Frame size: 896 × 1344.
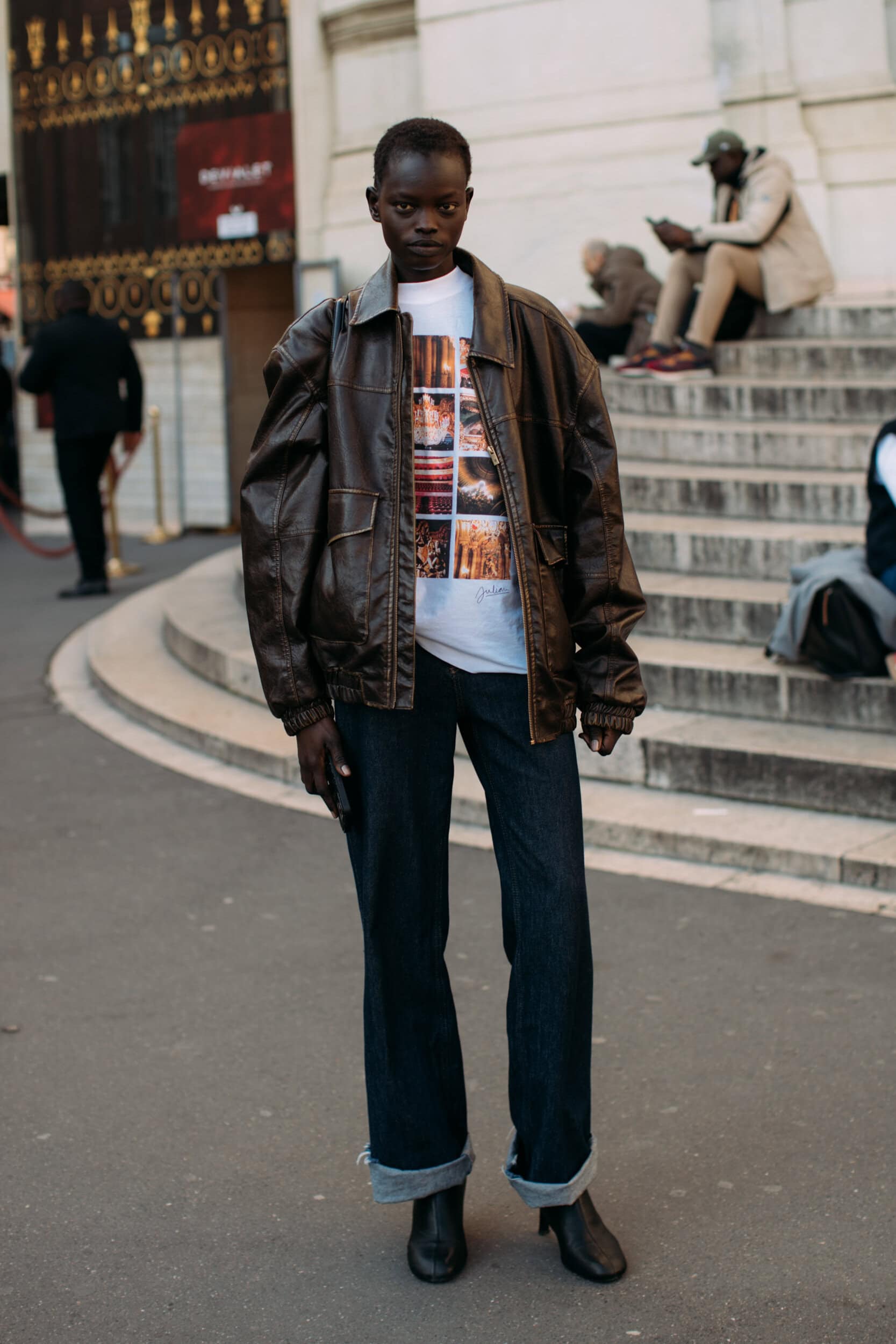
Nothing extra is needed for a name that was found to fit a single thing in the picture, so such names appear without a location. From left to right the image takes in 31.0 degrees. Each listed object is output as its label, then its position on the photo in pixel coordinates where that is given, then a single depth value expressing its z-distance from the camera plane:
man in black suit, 10.92
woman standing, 2.65
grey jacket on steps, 5.61
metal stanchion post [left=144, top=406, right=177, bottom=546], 14.52
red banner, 14.30
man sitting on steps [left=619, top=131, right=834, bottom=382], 9.12
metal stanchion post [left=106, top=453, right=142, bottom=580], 12.38
